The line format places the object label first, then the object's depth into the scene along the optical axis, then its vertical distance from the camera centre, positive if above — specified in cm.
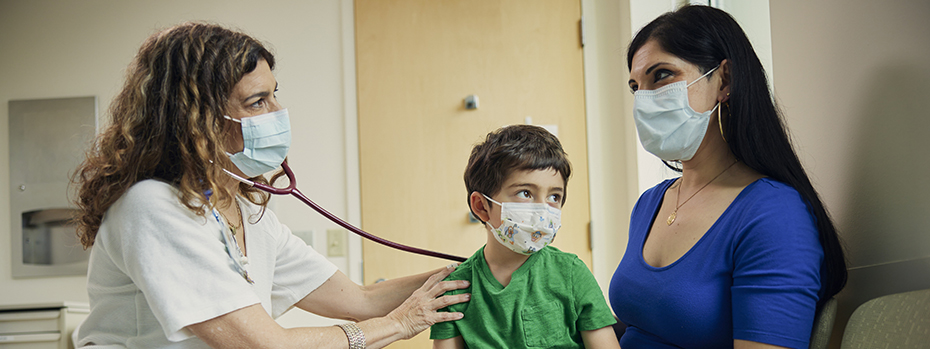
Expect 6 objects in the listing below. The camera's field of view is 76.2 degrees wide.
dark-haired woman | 97 -8
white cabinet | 249 -56
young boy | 121 -20
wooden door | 276 +37
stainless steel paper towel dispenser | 297 +5
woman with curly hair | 107 -4
